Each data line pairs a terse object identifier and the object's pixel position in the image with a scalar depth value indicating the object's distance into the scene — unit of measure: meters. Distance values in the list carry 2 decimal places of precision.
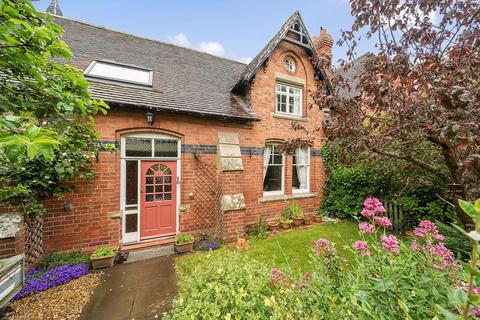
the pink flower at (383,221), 2.11
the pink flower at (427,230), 2.04
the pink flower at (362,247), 1.98
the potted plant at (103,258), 4.75
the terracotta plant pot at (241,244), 5.56
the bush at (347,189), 7.67
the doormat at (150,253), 5.25
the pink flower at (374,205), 2.21
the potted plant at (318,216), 8.23
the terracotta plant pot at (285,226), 7.45
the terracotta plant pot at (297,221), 7.75
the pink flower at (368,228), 2.13
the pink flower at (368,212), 2.23
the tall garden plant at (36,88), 1.10
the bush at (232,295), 1.93
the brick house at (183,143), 5.42
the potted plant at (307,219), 7.93
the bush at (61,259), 4.45
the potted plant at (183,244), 5.62
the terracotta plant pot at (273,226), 7.33
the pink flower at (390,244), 1.84
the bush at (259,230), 6.59
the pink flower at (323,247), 2.22
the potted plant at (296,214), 7.76
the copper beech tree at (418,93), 2.46
